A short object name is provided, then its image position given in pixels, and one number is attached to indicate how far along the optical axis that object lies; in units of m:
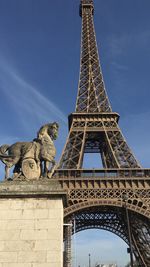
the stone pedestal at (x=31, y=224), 11.26
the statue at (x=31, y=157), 13.33
